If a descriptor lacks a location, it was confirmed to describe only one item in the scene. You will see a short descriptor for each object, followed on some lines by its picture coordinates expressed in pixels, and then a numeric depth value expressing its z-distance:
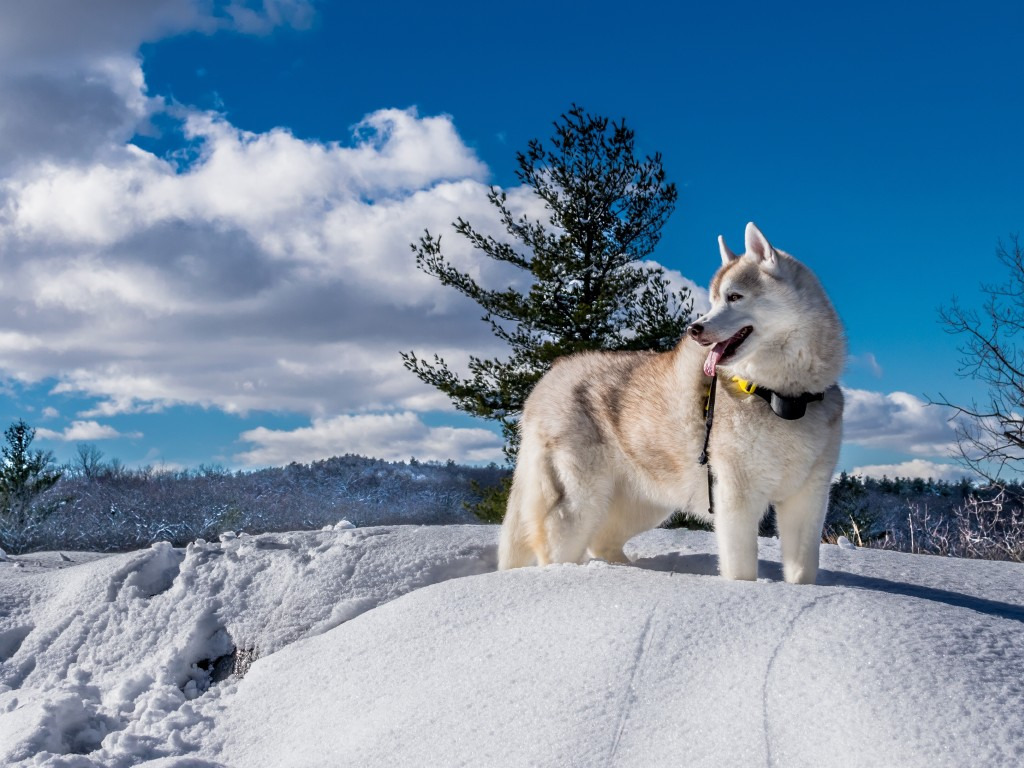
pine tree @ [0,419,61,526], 16.53
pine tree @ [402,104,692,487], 14.19
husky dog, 4.36
